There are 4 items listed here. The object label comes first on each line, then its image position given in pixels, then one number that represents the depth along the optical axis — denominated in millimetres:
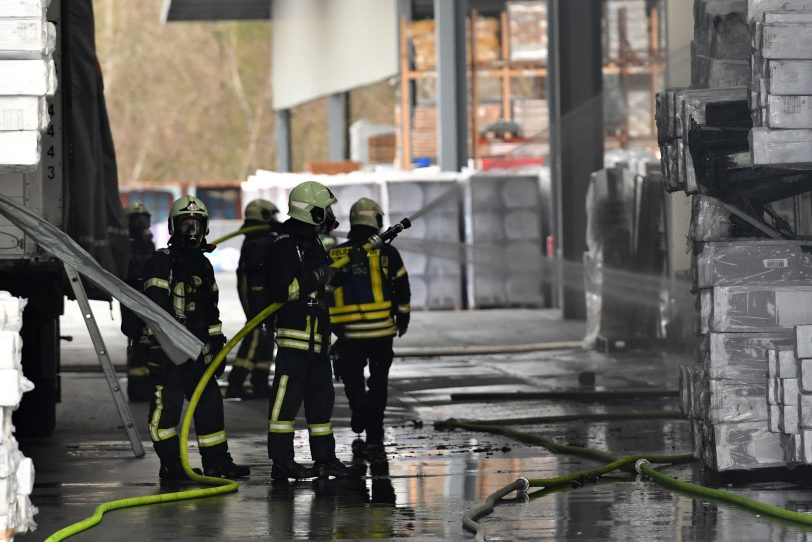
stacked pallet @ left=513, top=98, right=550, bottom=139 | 58906
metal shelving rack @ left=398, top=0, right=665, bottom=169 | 55312
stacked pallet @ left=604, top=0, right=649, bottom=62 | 46062
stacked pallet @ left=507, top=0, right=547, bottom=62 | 55625
